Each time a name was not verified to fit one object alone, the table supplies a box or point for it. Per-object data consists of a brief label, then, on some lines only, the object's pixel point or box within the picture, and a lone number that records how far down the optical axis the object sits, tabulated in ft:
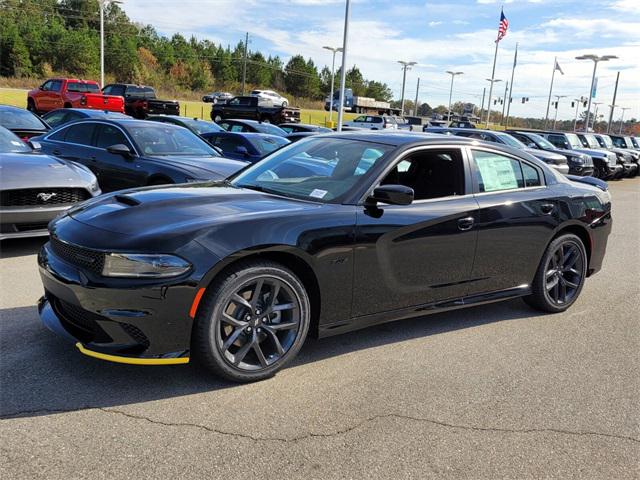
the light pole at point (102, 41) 118.33
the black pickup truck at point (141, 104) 100.58
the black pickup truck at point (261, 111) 109.40
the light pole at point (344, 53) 88.23
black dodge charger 10.35
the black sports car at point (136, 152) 25.30
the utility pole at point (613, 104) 243.29
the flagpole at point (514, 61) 195.42
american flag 133.93
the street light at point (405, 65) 217.93
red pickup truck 88.58
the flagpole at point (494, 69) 165.72
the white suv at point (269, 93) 194.18
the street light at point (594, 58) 133.24
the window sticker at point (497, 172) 15.39
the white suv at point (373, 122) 121.45
